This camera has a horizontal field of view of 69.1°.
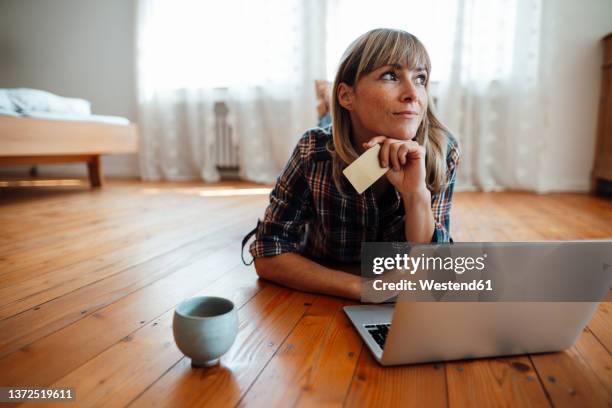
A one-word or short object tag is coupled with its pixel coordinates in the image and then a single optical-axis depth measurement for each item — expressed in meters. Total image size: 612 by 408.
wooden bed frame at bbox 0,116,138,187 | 2.18
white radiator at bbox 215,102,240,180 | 3.48
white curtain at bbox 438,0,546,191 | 2.78
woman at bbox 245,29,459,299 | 0.85
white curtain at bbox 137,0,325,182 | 3.17
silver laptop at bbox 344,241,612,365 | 0.57
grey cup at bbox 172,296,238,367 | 0.60
